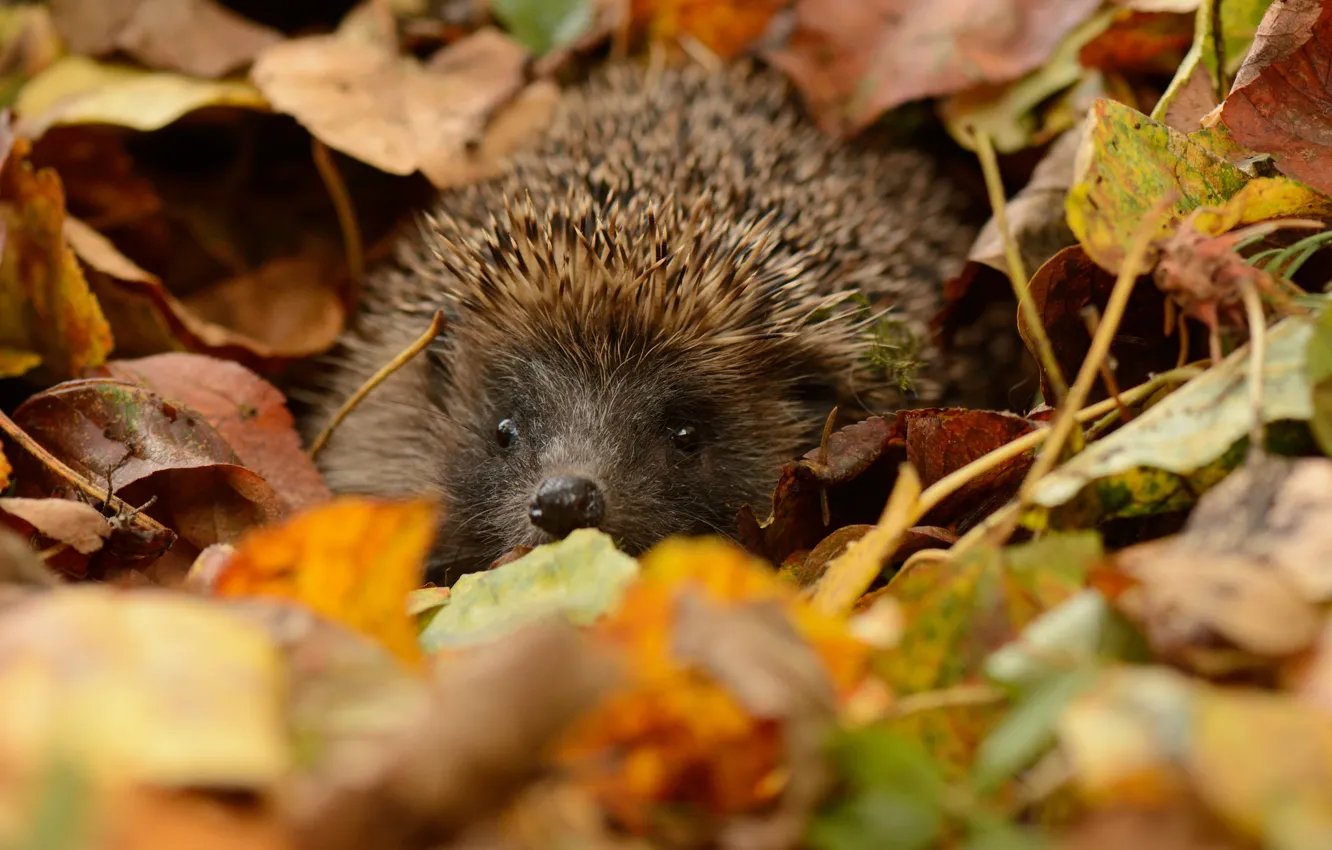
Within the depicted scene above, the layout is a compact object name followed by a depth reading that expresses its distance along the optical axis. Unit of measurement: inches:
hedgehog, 40.0
